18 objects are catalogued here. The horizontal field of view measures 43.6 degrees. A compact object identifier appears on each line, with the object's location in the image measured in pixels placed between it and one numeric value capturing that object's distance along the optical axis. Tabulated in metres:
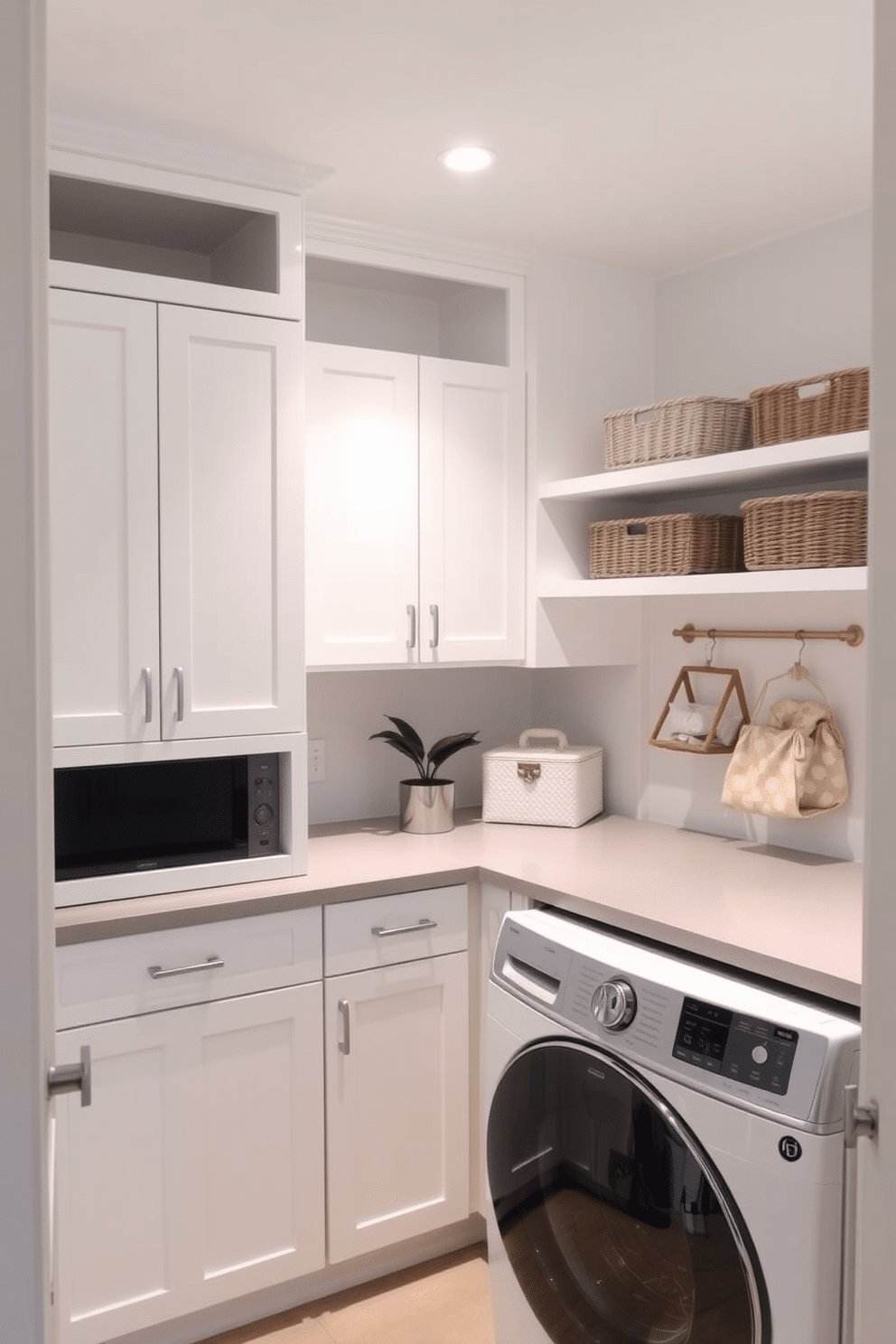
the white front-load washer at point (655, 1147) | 1.56
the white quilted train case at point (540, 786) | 2.91
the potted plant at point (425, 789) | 2.84
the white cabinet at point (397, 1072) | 2.36
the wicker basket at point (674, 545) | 2.56
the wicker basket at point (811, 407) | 2.17
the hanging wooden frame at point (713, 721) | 2.72
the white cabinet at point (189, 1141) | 2.08
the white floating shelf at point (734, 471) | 2.16
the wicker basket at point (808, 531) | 2.18
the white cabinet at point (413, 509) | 2.60
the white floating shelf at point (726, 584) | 2.13
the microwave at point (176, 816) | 2.20
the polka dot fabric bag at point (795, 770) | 2.47
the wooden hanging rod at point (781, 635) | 2.49
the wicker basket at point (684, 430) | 2.50
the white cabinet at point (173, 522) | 2.13
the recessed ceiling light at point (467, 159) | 2.19
